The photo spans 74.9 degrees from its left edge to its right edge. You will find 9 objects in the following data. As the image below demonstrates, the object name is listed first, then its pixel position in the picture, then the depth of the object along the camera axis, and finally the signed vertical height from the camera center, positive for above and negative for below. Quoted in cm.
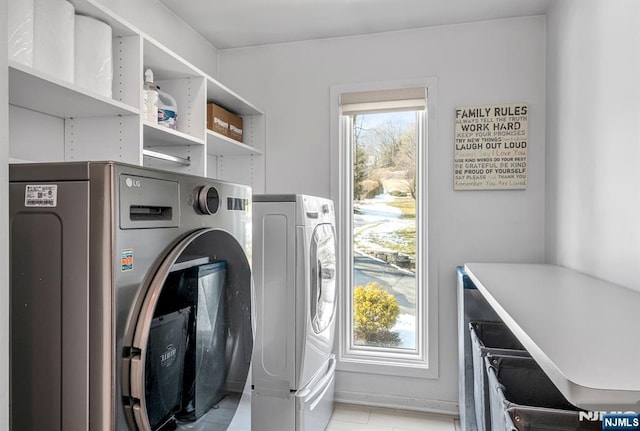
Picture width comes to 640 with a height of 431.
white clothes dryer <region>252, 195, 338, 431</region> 188 -44
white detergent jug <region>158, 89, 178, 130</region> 194 +49
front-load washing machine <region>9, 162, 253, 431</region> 83 -16
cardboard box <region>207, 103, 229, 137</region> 240 +56
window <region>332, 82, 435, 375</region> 270 -12
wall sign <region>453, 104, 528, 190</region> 250 +40
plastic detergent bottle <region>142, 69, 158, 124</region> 180 +50
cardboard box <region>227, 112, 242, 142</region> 264 +57
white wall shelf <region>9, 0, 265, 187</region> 142 +39
